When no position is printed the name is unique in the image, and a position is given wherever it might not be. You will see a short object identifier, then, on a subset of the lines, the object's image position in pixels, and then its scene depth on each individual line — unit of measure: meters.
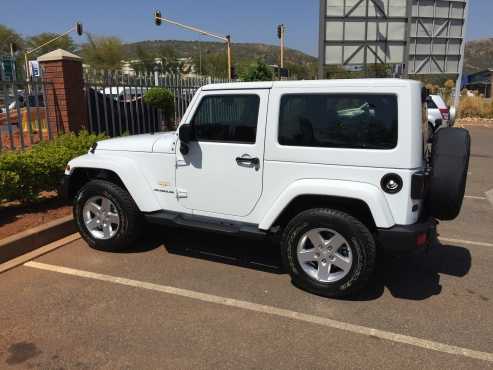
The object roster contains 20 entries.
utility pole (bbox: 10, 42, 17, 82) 7.13
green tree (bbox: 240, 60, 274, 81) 17.50
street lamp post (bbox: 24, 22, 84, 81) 34.14
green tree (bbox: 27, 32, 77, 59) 61.56
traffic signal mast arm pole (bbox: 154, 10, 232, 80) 28.81
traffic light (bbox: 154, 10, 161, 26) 28.89
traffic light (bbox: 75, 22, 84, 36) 34.13
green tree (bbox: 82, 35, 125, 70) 61.91
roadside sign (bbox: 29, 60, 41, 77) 8.12
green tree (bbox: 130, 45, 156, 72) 77.31
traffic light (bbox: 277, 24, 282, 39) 28.40
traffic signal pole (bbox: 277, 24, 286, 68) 28.41
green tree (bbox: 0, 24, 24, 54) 57.62
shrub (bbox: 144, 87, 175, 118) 10.47
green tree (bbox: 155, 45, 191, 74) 76.22
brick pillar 7.83
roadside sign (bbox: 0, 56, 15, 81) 7.02
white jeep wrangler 3.47
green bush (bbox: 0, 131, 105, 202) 5.36
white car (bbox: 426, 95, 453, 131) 15.42
